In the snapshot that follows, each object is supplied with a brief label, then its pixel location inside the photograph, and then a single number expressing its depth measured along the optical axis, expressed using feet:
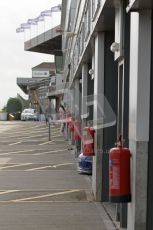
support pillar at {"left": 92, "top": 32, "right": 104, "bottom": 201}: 36.58
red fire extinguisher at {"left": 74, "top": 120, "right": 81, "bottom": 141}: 65.67
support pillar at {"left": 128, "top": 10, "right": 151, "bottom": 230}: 21.89
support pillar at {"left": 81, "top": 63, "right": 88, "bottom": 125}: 53.93
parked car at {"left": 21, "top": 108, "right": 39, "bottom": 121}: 225.46
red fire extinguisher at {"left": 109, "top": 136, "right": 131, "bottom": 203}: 22.29
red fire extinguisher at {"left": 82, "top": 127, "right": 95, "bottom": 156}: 38.75
